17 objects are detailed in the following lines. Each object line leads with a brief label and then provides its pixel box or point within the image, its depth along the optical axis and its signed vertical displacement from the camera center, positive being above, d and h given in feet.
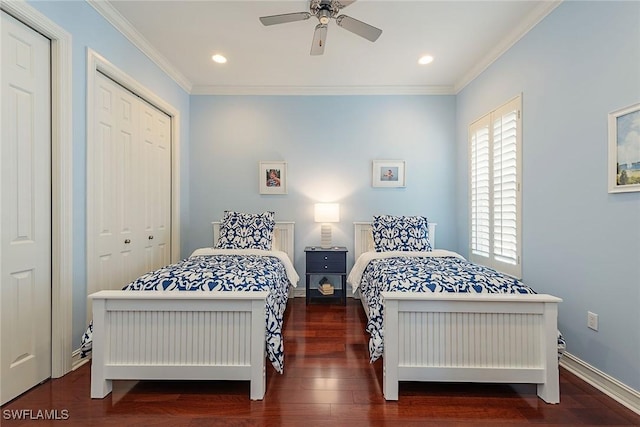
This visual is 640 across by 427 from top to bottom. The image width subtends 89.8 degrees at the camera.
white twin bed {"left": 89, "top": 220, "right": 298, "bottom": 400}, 6.23 -2.49
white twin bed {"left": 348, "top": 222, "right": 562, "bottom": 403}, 6.18 -2.47
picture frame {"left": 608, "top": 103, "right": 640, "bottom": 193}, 6.00 +1.24
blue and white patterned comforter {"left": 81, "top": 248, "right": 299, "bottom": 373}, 6.72 -1.55
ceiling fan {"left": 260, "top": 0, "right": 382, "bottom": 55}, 7.52 +4.59
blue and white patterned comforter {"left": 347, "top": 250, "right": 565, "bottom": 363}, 6.72 -1.53
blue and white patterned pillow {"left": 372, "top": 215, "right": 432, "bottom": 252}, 12.05 -0.81
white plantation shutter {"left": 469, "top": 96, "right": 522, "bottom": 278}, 9.69 +0.83
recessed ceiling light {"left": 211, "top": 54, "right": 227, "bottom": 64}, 11.18 +5.43
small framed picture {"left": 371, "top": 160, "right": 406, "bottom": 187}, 13.89 +1.67
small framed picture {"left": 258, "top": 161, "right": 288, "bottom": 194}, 13.93 +1.53
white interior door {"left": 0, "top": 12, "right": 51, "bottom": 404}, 6.05 +0.03
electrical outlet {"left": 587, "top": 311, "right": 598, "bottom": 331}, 6.85 -2.33
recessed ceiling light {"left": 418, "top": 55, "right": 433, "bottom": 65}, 11.18 +5.42
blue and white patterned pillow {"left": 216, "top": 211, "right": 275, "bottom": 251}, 12.01 -0.72
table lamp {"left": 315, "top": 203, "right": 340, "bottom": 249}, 13.12 +0.01
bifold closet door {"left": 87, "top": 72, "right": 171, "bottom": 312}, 8.41 +0.74
